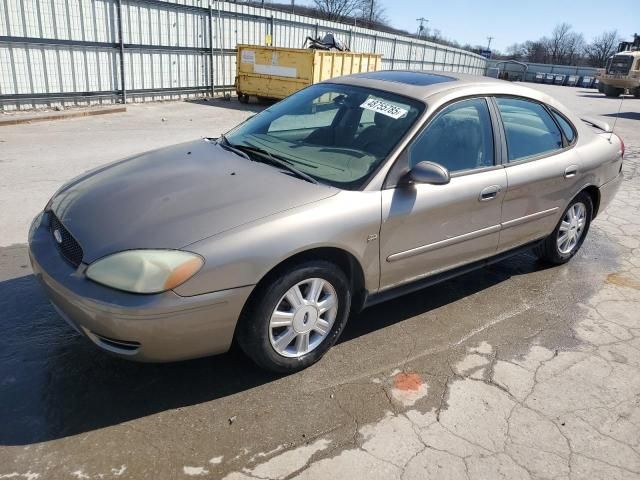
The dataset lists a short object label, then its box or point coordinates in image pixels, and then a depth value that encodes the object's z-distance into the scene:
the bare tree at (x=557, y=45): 93.56
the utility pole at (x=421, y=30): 74.18
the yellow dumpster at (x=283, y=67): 13.97
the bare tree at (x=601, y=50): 83.31
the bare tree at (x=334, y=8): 71.06
